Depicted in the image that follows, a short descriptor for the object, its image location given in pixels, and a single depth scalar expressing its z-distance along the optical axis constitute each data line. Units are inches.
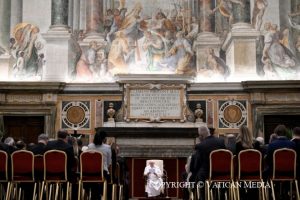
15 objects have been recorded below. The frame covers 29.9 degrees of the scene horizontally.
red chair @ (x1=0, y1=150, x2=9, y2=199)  355.6
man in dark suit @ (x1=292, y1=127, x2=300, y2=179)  348.5
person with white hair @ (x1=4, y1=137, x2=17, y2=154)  390.7
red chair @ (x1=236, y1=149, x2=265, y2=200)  339.0
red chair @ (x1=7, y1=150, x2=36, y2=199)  354.0
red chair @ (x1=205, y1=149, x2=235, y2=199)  341.1
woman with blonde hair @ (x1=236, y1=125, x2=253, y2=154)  351.9
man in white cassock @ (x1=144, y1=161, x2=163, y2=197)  571.5
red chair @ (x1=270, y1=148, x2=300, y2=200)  336.8
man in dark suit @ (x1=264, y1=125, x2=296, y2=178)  345.1
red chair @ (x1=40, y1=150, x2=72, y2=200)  349.7
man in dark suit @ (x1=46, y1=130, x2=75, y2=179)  361.4
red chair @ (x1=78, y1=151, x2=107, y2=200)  354.0
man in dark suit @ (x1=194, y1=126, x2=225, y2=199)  354.0
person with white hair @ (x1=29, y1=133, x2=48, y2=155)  386.9
